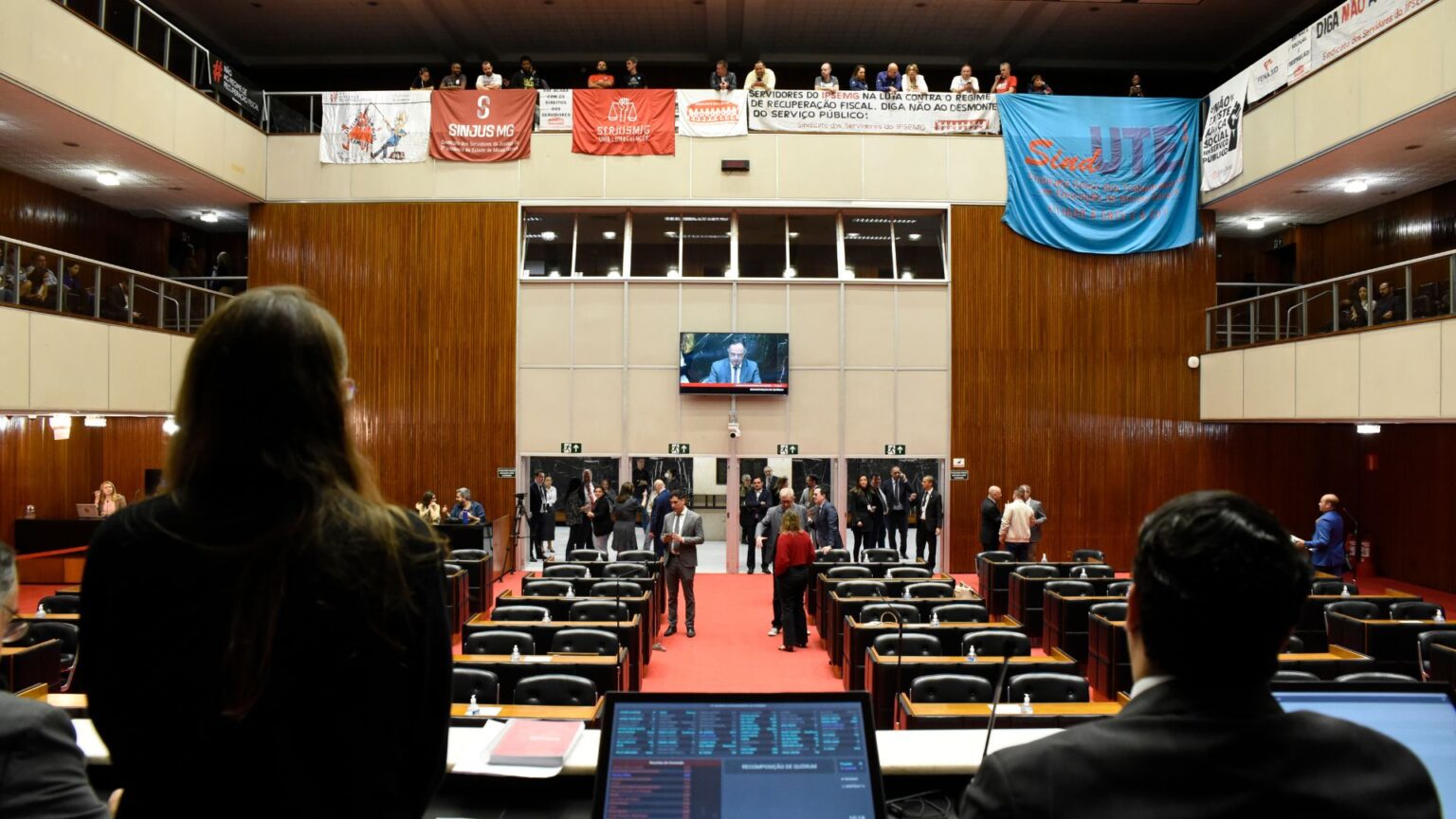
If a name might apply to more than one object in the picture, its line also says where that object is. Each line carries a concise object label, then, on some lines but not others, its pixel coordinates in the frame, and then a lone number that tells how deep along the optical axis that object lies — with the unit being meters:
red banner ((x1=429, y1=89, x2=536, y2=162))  15.15
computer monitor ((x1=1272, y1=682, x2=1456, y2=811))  2.00
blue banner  15.08
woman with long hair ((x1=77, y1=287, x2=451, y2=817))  1.08
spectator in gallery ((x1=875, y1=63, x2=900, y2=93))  16.14
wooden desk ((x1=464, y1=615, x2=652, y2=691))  7.58
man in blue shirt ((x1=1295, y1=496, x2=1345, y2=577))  10.75
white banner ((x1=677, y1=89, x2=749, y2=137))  15.14
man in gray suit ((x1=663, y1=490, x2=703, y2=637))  10.71
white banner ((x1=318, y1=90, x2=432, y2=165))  15.17
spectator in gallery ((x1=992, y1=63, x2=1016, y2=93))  15.76
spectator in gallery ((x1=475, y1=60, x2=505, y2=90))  15.75
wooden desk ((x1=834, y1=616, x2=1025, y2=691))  7.61
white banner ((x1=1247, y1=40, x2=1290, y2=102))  13.24
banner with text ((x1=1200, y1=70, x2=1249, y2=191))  14.30
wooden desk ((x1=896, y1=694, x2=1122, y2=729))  4.98
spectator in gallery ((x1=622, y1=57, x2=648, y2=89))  16.41
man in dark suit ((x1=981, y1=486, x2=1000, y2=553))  13.39
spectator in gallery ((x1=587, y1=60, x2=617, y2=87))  16.33
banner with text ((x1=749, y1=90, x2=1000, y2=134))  15.23
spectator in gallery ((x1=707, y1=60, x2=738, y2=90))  15.64
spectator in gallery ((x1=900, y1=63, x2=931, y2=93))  15.77
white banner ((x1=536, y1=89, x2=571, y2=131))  15.25
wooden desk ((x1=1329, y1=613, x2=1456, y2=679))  7.69
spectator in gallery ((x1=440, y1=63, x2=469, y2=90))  15.96
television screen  15.23
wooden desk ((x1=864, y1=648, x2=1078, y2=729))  6.42
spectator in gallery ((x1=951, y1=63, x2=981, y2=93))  15.72
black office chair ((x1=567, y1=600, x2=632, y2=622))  8.48
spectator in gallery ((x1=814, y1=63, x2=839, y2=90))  15.96
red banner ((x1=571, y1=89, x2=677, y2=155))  15.17
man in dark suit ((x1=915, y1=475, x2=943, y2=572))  14.66
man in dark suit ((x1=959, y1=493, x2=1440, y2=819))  1.05
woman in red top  9.73
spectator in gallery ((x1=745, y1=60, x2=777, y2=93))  15.96
